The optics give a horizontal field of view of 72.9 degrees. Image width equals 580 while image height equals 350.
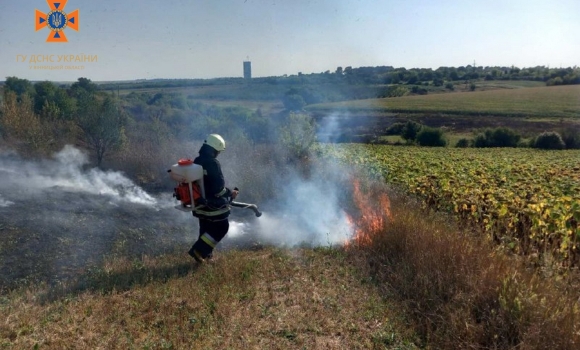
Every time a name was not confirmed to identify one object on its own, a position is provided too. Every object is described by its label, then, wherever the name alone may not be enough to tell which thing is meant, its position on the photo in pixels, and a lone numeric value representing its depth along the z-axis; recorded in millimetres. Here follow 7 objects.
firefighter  5680
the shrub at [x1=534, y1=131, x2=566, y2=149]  32406
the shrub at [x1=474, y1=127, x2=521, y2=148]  34500
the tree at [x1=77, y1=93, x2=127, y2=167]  13590
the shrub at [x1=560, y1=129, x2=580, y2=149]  32184
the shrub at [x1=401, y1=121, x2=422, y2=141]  35094
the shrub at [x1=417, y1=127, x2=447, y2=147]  34531
